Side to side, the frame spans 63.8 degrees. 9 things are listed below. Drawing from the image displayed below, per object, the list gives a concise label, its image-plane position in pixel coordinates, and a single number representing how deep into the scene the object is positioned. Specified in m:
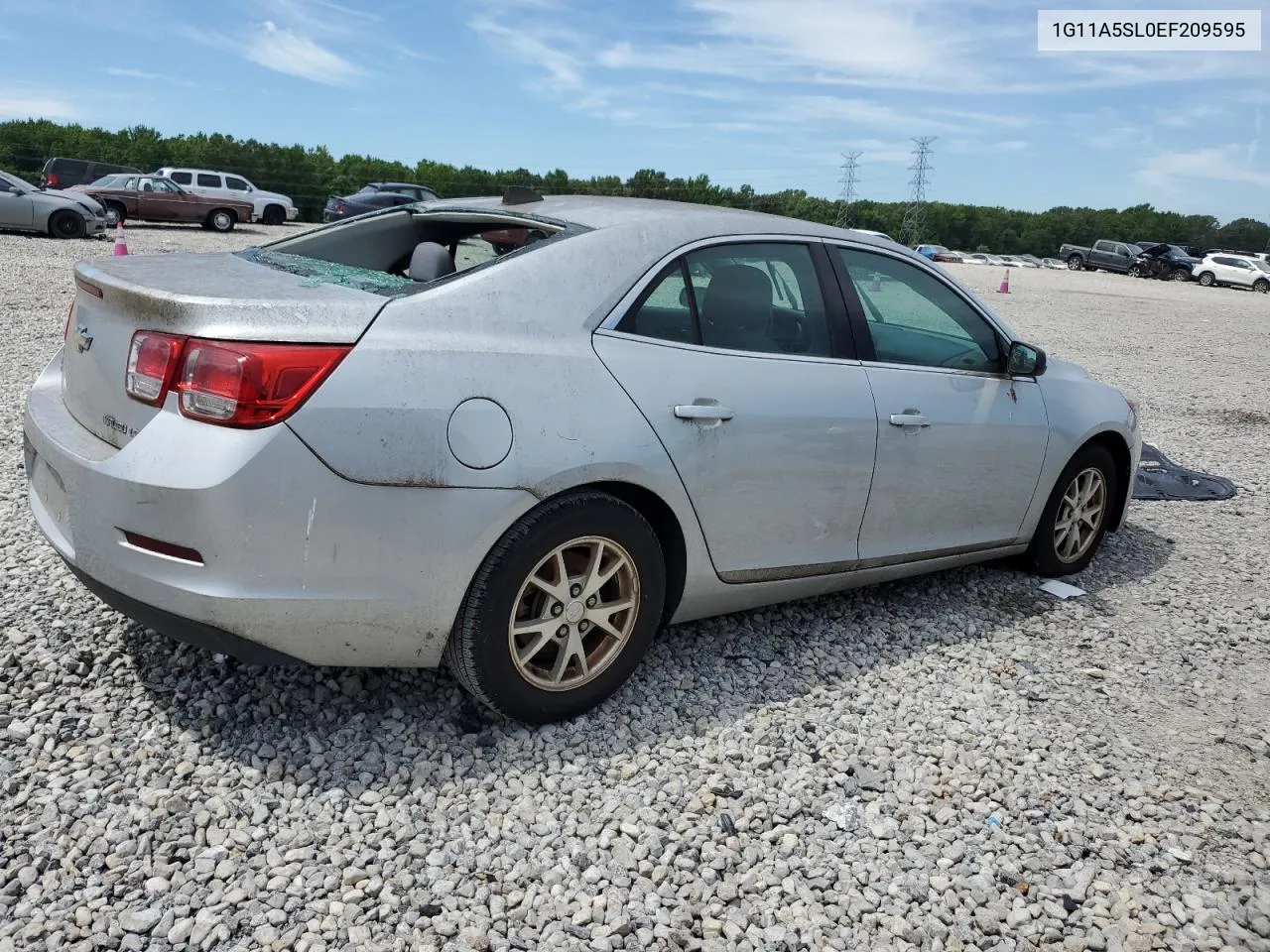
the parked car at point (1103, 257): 46.84
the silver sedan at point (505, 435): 2.62
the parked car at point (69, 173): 29.72
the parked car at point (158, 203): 26.81
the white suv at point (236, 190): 30.00
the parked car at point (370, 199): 31.82
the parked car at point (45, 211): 20.25
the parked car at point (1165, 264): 45.12
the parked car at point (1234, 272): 41.38
